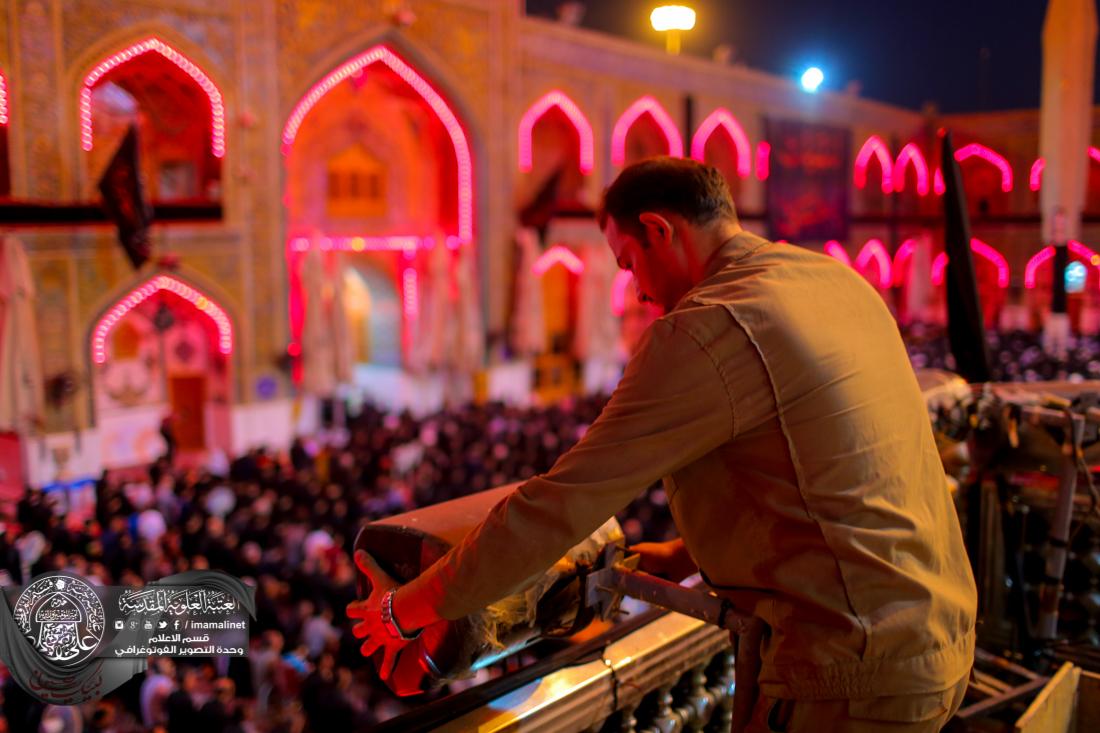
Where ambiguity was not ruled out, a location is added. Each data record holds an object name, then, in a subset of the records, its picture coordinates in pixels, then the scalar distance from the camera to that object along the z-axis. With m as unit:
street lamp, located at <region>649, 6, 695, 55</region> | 9.94
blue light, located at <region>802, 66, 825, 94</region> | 20.48
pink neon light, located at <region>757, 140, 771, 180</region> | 20.42
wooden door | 13.40
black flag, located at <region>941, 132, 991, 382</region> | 3.36
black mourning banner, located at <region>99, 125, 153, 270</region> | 10.47
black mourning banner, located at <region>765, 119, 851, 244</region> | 20.72
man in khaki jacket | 1.45
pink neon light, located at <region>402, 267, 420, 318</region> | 15.23
